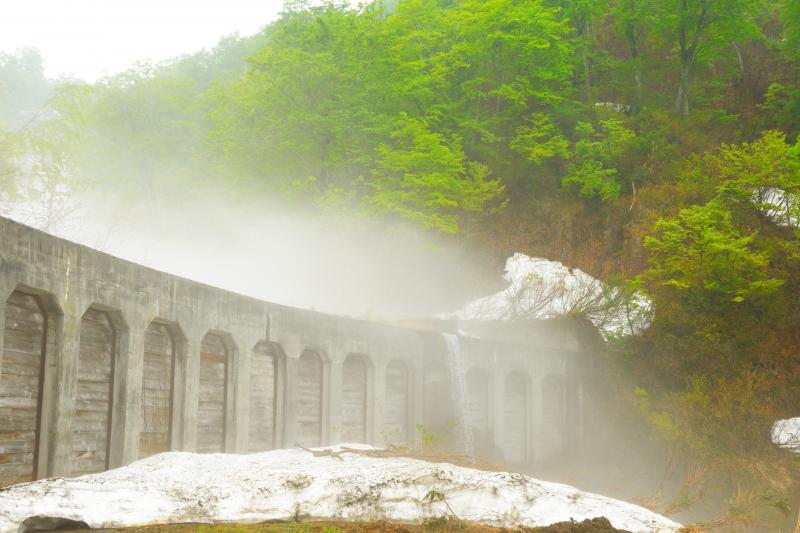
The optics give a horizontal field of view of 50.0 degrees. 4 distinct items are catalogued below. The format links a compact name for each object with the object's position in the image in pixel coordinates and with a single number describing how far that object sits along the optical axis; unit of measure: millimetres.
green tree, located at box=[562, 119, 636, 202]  34938
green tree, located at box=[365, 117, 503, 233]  30203
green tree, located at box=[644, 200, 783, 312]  24141
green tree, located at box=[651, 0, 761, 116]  36531
